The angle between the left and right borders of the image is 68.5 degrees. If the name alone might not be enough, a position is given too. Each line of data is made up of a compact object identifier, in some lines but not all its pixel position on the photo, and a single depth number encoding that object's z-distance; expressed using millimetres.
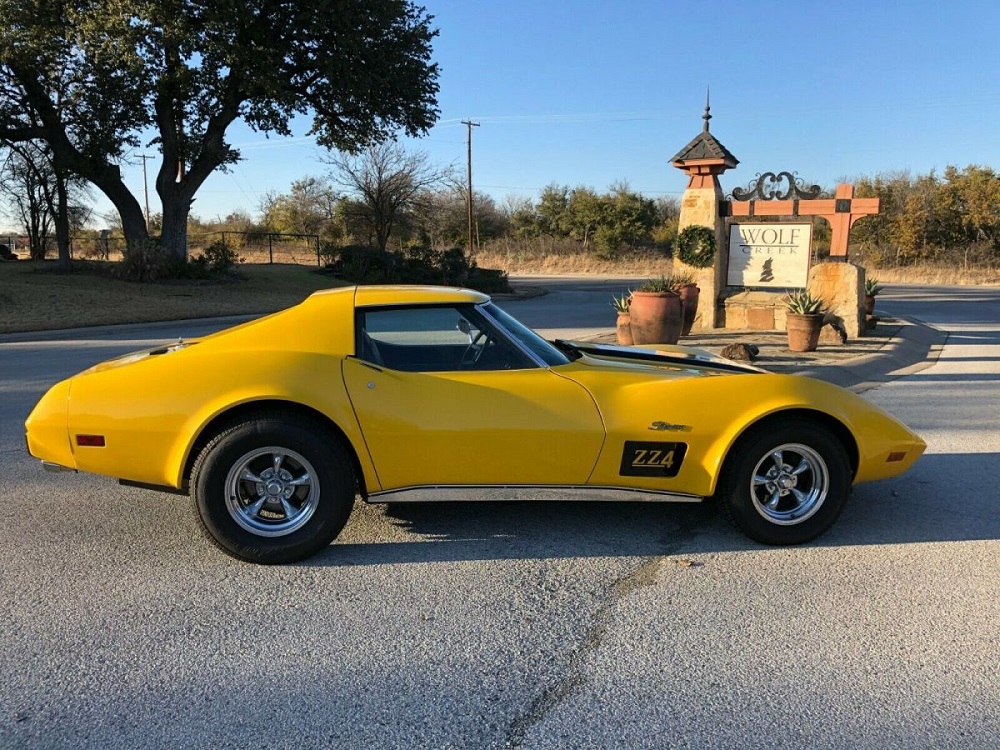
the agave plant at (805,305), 10898
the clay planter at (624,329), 11610
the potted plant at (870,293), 14838
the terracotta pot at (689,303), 12577
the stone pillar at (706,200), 13680
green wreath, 13844
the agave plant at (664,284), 11547
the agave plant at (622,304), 11900
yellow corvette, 3574
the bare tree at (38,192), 27094
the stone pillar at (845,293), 12930
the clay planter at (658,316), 10867
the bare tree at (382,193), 31484
